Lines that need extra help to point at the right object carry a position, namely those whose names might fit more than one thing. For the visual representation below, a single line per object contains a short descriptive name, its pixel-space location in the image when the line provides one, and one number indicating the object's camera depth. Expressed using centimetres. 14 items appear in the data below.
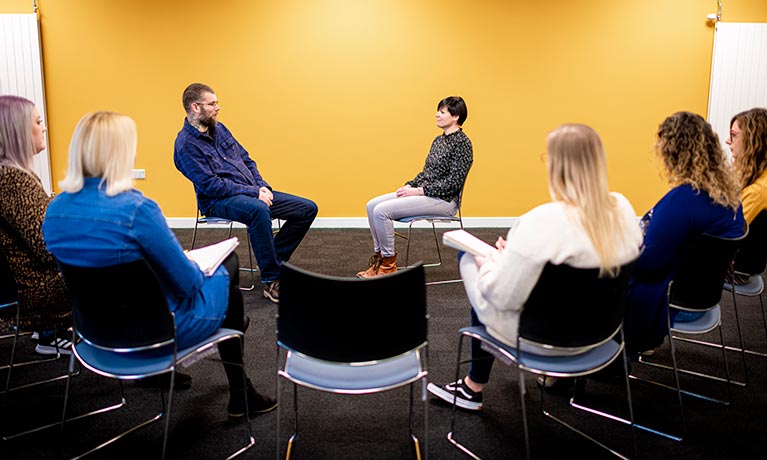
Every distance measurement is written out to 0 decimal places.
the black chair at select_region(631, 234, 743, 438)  236
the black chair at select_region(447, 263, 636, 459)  190
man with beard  402
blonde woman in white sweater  190
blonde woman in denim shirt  198
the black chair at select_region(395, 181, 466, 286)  432
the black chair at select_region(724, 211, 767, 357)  291
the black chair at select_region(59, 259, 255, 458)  188
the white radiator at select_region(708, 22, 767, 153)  592
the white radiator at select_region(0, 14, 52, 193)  576
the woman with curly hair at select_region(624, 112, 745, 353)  238
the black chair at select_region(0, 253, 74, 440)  246
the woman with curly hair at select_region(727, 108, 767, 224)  290
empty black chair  180
